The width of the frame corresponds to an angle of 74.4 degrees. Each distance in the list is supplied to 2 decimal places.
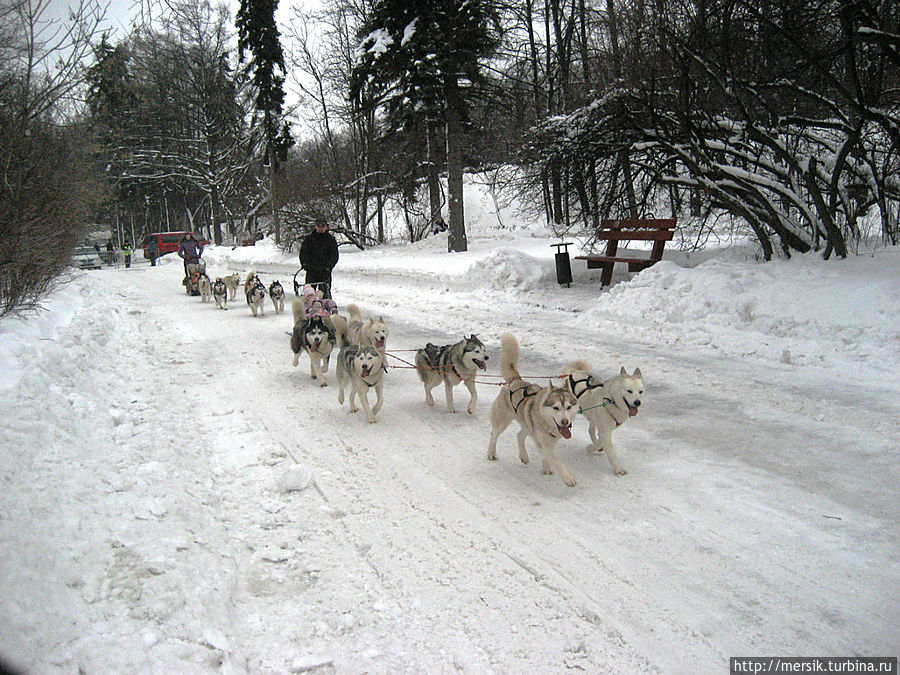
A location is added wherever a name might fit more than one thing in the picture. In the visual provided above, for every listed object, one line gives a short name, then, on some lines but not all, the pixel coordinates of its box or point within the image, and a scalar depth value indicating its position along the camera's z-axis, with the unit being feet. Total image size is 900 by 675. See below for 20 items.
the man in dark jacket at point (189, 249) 65.31
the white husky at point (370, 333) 23.93
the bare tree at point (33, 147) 22.17
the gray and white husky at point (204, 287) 54.34
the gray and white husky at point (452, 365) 20.61
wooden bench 43.04
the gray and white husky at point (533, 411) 14.28
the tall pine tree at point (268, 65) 106.73
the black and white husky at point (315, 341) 25.02
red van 141.90
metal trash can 45.83
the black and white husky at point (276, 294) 45.19
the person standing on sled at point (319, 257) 38.34
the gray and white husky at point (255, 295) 44.14
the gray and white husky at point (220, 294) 49.57
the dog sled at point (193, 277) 59.62
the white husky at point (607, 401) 15.11
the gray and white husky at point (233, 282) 53.26
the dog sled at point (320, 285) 38.75
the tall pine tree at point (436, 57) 66.08
